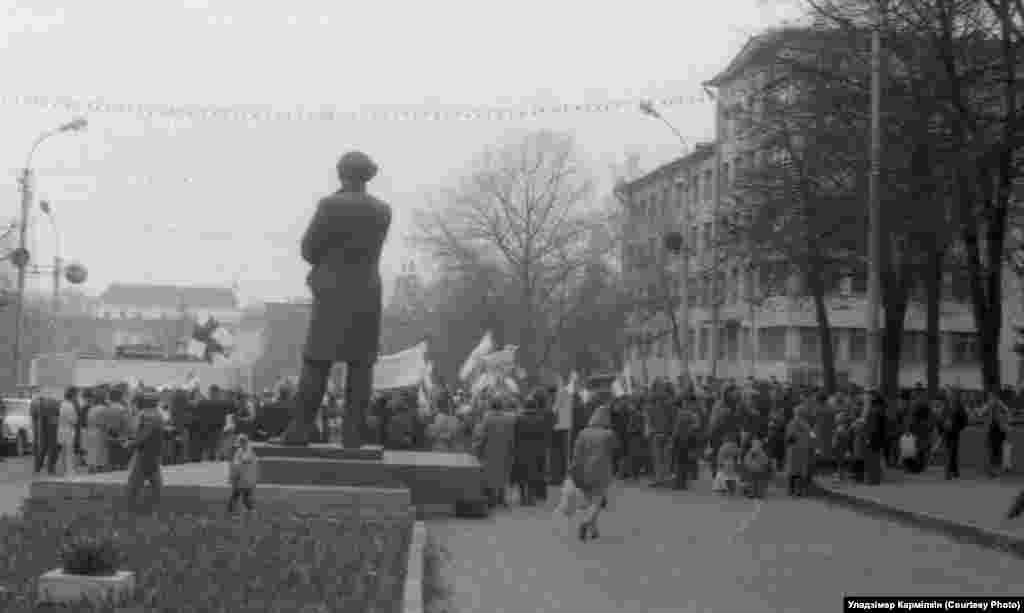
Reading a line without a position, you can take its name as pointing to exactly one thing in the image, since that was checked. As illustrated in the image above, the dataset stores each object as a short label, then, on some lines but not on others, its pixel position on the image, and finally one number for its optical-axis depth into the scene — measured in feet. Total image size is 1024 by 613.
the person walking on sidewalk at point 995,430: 99.19
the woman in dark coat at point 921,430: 102.42
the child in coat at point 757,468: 88.02
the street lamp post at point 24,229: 143.58
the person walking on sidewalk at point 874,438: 93.50
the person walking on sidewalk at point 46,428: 99.25
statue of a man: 64.85
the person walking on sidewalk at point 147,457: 58.08
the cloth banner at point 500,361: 117.50
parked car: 121.60
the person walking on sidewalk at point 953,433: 97.04
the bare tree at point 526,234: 233.14
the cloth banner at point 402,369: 110.22
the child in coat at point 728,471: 91.45
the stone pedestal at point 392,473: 63.26
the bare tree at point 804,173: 110.01
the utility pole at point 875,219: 97.40
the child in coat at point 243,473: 58.08
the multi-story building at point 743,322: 228.02
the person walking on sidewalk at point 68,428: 92.58
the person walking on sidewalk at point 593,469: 63.67
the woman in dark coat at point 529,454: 83.82
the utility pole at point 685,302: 145.69
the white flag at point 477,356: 126.72
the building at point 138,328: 470.35
